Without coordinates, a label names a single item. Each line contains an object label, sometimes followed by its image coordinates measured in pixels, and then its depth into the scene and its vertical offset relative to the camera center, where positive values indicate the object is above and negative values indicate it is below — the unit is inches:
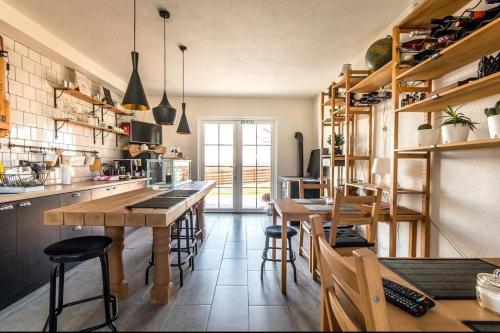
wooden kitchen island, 61.7 -14.5
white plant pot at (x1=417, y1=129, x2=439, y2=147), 72.9 +7.9
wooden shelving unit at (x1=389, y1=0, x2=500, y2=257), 54.0 +24.8
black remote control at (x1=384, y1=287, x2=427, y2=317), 30.9 -18.7
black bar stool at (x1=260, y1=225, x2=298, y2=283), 95.4 -28.8
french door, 214.5 +1.0
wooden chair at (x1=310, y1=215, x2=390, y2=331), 23.2 -14.1
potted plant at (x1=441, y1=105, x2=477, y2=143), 62.0 +9.1
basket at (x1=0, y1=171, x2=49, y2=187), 92.3 -6.6
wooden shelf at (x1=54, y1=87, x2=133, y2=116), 125.3 +37.5
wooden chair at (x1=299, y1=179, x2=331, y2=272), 117.2 -26.4
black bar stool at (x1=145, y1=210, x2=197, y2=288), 91.2 -38.0
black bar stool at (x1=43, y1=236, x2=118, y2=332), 57.4 -21.8
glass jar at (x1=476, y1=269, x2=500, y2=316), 33.6 -18.1
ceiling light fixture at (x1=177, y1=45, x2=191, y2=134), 154.6 +23.4
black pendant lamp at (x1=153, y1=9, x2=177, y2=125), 117.0 +24.0
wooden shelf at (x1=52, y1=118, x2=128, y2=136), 126.3 +22.0
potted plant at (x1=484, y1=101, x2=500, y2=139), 51.0 +9.0
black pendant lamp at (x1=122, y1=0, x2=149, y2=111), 83.7 +24.3
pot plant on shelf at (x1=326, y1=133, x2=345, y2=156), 133.4 +12.2
